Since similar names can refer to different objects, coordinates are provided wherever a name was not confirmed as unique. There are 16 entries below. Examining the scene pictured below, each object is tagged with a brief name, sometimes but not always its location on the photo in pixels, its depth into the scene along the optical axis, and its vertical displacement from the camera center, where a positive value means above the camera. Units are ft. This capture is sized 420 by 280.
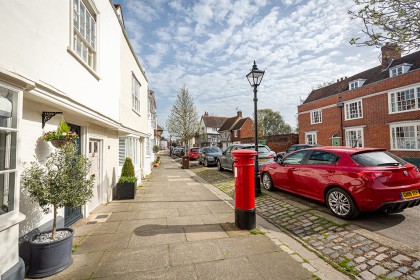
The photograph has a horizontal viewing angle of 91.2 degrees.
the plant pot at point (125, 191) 23.75 -4.86
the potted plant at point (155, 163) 64.01 -4.65
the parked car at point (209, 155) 56.34 -2.12
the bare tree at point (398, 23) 12.66 +8.02
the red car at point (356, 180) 13.94 -2.54
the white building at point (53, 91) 8.55 +3.75
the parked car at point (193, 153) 81.51 -2.17
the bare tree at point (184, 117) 88.38 +13.44
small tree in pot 9.61 -2.28
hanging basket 11.64 +0.43
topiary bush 24.05 -2.96
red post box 14.57 -3.09
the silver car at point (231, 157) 32.83 -1.58
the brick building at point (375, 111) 52.83 +11.09
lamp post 22.89 +6.84
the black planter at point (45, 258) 9.57 -5.12
